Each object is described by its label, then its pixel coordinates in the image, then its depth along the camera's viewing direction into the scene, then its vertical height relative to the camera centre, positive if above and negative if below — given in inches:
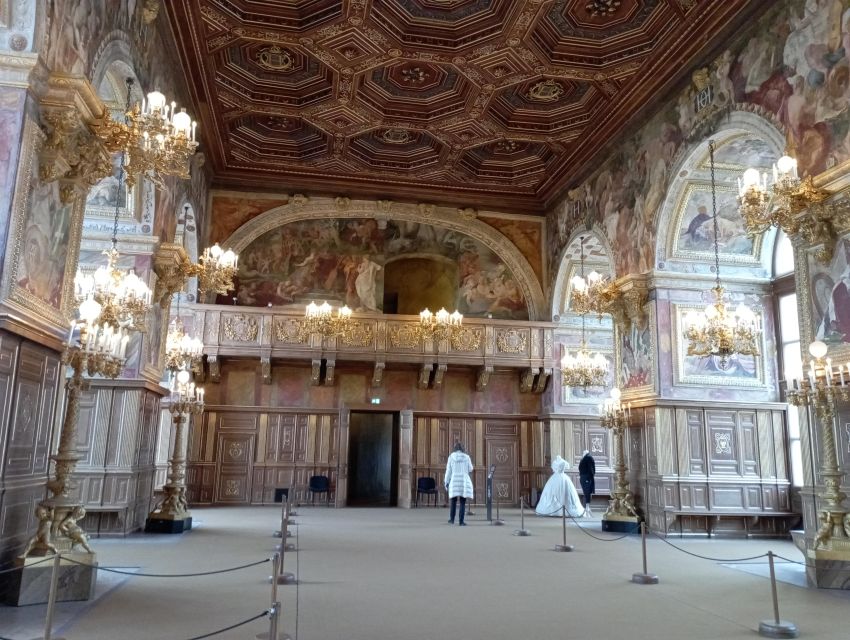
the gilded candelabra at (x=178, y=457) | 455.2 -13.7
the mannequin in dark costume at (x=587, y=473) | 644.7 -23.8
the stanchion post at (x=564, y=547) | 404.8 -59.8
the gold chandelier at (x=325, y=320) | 649.6 +117.3
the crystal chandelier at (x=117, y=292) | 314.7 +68.9
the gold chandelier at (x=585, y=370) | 656.4 +76.1
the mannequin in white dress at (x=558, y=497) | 639.8 -47.0
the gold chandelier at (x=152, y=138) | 269.1 +120.5
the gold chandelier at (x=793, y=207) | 325.7 +120.4
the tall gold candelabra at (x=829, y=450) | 304.8 +2.0
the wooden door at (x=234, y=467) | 695.7 -28.8
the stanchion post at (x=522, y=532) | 479.1 -61.3
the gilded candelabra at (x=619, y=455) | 511.5 -4.7
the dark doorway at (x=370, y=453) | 947.3 -14.7
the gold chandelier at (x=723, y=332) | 424.5 +75.6
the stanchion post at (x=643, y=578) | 302.0 -57.5
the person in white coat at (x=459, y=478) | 537.6 -26.5
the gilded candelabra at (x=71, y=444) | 243.1 -3.5
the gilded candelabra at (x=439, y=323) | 680.4 +122.3
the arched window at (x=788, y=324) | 506.0 +100.5
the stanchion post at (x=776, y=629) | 215.3 -56.4
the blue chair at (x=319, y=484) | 689.7 -43.9
